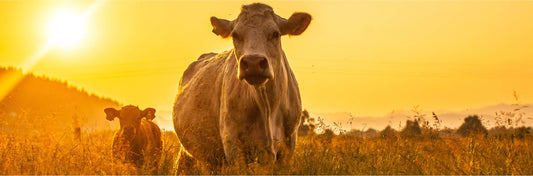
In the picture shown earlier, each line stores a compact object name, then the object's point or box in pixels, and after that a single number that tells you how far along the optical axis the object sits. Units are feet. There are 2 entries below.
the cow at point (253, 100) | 17.66
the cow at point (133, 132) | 35.17
